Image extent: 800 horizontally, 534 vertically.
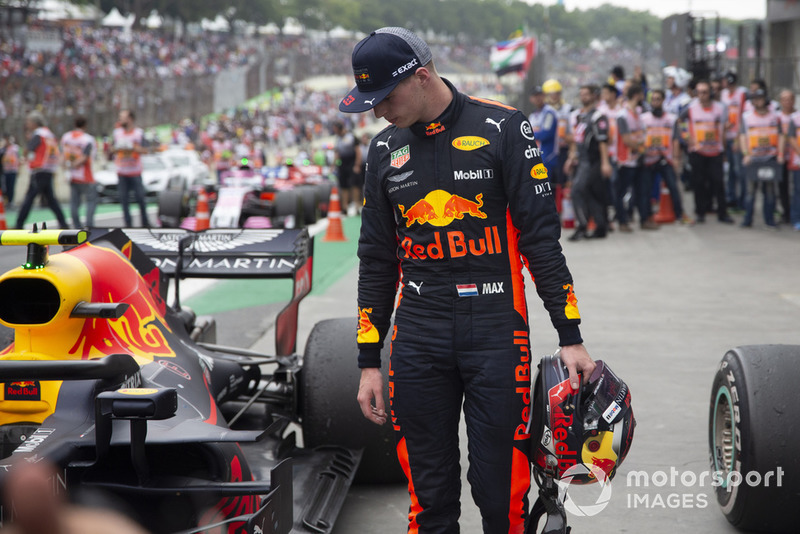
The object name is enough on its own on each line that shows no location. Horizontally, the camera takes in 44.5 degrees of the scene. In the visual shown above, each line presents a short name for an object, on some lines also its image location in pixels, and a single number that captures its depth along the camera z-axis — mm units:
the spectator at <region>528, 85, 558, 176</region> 14141
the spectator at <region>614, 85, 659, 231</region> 13656
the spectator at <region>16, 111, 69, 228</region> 14914
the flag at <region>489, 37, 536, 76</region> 25844
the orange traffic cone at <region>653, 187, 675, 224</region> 14859
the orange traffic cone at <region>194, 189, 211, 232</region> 13938
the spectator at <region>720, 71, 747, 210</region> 15461
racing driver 2998
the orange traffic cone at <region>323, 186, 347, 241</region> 15000
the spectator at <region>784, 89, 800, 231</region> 12980
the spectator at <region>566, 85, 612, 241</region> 13039
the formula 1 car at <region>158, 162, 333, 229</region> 14289
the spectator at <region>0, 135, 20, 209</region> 21375
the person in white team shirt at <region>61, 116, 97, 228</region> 14859
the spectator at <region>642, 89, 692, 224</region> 13961
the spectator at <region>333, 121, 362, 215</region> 19391
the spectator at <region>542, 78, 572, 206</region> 14750
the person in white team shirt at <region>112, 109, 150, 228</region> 15039
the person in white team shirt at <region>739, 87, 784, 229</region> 13281
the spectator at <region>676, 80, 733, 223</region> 14062
